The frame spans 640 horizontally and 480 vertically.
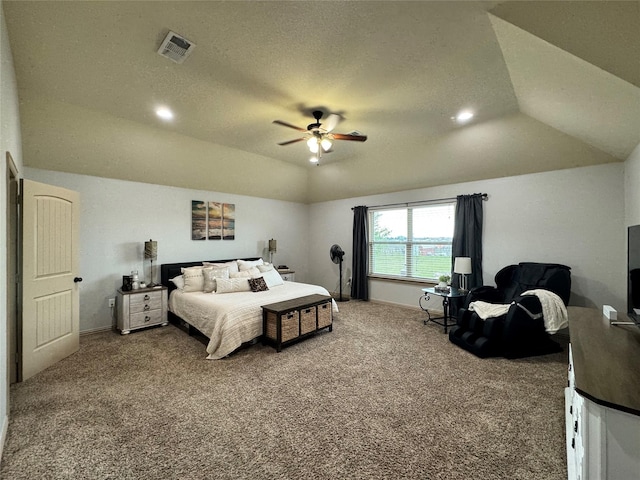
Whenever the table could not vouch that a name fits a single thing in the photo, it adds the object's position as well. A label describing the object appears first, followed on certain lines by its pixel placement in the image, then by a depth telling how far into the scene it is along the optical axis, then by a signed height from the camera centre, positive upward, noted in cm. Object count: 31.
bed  322 -95
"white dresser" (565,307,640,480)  99 -67
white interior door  276 -42
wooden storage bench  337 -108
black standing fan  623 -35
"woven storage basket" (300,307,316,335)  362 -111
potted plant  426 -66
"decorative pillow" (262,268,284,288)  474 -71
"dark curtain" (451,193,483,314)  446 +8
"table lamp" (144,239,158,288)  440 -19
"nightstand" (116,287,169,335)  397 -107
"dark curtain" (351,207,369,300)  597 -34
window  503 -4
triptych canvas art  516 +36
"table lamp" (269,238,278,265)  615 -15
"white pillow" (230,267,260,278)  451 -60
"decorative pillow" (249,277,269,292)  430 -74
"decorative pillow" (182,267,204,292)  433 -66
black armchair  308 -95
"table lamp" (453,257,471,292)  411 -41
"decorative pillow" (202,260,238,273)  476 -47
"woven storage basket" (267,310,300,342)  340 -110
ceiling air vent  200 +149
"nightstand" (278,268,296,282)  607 -79
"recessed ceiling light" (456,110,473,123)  319 +150
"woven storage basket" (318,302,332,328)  389 -112
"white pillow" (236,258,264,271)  499 -48
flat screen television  180 -26
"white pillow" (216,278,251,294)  415 -72
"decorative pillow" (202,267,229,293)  426 -60
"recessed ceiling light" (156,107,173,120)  312 +149
